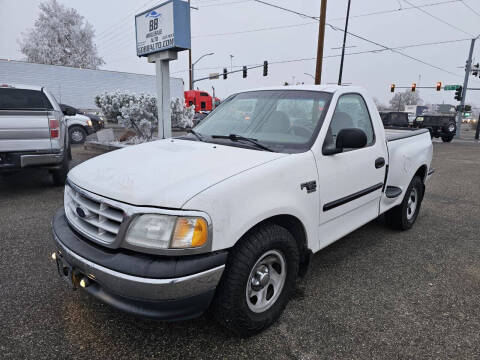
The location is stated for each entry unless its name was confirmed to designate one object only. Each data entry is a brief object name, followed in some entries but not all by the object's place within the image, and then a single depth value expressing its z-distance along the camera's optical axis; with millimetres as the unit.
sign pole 9462
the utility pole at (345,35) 20566
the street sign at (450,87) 27875
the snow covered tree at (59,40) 42125
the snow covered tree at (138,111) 11144
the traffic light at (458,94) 26931
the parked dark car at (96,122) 15642
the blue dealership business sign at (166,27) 8531
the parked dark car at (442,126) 21344
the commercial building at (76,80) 24781
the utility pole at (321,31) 14109
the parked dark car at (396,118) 19908
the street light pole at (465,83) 25969
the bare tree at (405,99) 100750
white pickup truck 1817
